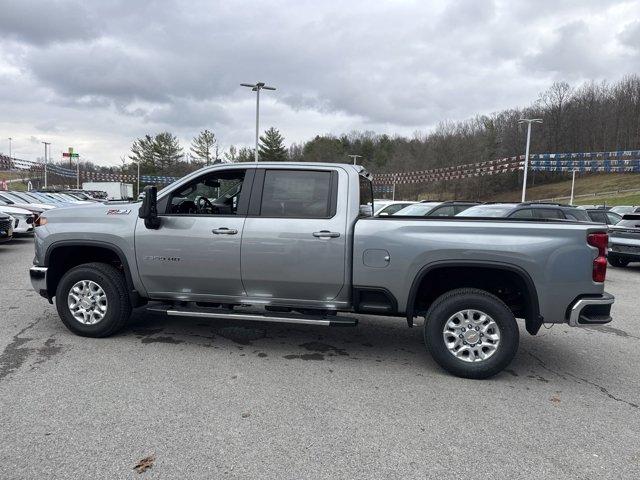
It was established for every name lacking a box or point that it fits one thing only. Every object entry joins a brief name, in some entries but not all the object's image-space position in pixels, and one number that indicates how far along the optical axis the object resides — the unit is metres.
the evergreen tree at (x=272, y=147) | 65.88
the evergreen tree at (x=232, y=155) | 72.75
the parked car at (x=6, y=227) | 11.52
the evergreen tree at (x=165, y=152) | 81.88
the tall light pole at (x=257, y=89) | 25.22
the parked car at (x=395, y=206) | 15.62
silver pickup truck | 4.20
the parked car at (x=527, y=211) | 10.57
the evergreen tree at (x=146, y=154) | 82.62
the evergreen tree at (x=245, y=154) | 69.00
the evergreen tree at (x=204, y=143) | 82.62
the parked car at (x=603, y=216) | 13.84
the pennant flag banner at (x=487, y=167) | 39.41
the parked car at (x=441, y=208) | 12.97
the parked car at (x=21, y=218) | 13.84
